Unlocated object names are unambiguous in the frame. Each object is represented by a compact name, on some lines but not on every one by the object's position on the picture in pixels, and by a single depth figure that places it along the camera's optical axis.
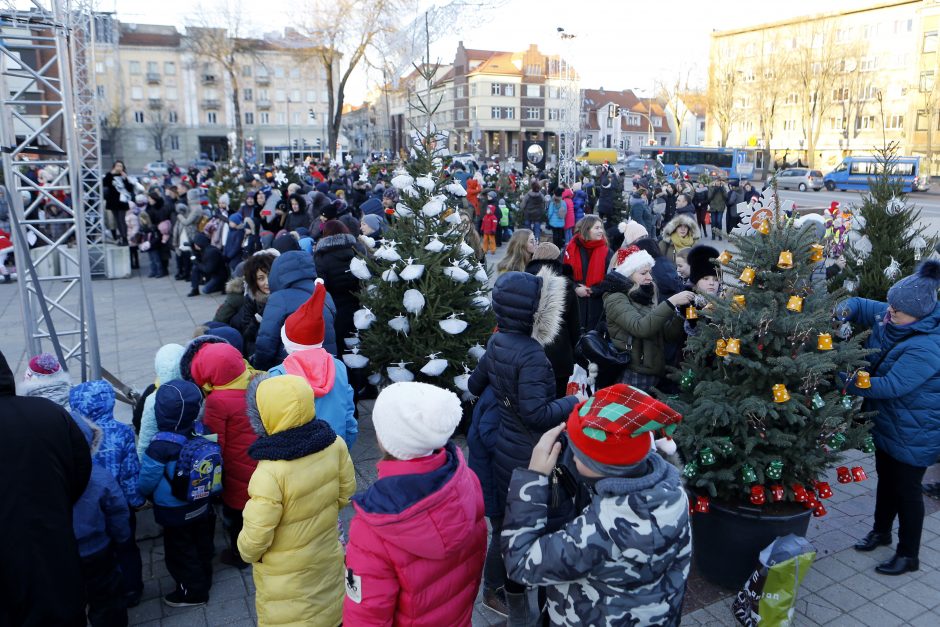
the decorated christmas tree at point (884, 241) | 5.35
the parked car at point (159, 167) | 44.41
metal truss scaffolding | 5.55
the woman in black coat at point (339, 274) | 6.36
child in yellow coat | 2.75
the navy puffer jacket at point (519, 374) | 3.14
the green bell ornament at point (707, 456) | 3.42
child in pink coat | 2.17
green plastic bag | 3.19
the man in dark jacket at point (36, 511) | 2.40
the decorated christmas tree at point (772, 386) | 3.38
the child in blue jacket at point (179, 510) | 3.43
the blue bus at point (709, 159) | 44.97
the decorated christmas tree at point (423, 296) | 5.57
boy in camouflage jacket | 1.95
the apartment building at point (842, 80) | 50.12
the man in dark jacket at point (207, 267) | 12.26
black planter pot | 3.52
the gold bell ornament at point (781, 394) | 3.30
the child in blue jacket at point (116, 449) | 3.34
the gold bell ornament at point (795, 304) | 3.32
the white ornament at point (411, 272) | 5.43
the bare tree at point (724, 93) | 55.84
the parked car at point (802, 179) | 41.66
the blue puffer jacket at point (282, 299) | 5.01
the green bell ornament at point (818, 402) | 3.38
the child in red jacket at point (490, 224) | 16.86
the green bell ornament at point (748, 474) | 3.37
